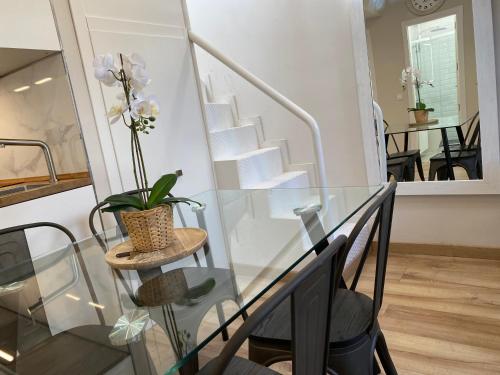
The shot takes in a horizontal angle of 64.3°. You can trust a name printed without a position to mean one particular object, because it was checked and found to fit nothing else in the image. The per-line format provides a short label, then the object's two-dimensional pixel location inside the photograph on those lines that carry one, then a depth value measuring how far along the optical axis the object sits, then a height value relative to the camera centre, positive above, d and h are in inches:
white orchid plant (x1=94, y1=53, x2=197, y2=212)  44.4 +5.7
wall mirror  93.8 +0.3
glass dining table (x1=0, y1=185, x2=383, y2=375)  35.0 -16.8
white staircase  113.7 -10.4
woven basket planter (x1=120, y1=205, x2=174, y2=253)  49.6 -11.3
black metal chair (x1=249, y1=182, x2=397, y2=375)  45.2 -26.3
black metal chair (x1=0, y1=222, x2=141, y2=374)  36.0 -18.5
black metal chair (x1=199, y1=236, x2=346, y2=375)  25.0 -14.0
